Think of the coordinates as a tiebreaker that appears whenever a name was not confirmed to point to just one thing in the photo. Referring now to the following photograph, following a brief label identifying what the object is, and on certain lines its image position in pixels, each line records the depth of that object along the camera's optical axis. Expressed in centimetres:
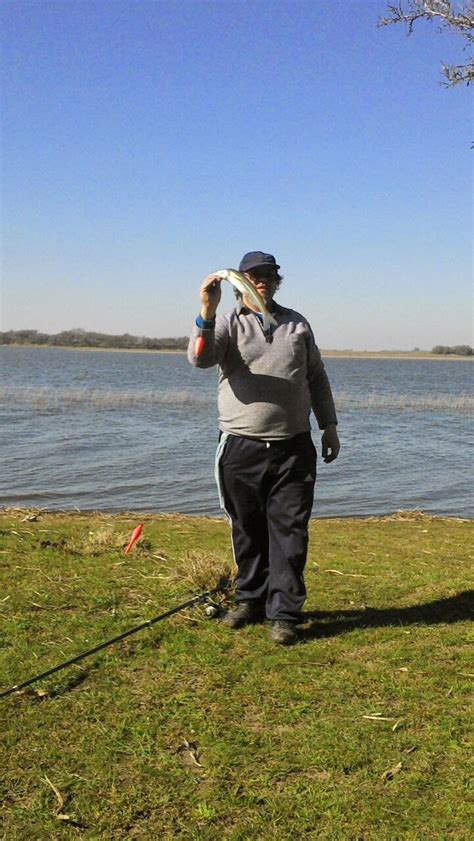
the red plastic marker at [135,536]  679
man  497
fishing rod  407
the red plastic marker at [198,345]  474
